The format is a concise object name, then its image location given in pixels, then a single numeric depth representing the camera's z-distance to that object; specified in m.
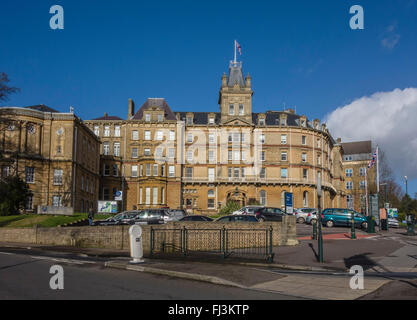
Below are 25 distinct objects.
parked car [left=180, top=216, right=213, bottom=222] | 27.16
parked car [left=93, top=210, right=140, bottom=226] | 30.08
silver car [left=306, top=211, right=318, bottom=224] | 42.16
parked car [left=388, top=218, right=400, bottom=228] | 45.28
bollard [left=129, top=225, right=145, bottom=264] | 15.15
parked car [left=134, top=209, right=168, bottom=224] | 30.58
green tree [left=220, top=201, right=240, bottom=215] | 49.05
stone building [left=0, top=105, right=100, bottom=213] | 50.38
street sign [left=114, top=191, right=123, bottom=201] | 46.99
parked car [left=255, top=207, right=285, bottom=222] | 34.46
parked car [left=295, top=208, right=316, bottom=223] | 44.12
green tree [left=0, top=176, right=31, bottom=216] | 38.88
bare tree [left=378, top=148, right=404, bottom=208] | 71.99
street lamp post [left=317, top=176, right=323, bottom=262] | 16.70
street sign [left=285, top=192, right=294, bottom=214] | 35.15
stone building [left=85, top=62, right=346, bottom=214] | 70.25
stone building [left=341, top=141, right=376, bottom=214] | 93.94
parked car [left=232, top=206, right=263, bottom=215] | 39.25
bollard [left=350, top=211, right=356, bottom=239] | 25.93
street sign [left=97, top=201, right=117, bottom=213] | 46.16
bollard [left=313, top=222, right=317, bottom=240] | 26.12
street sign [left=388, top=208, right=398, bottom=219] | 54.72
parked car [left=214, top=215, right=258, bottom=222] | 26.61
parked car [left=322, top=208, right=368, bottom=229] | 35.75
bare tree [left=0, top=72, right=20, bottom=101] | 35.81
